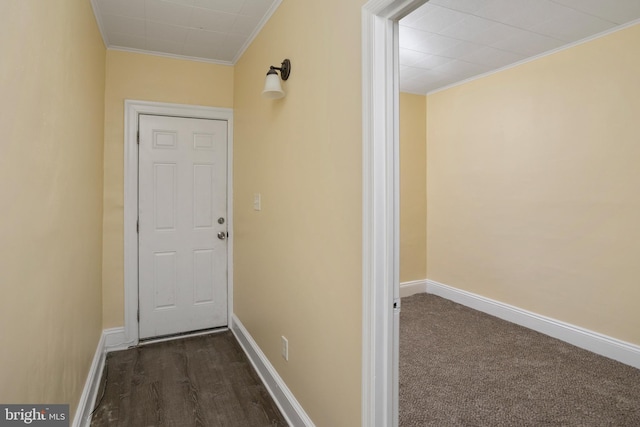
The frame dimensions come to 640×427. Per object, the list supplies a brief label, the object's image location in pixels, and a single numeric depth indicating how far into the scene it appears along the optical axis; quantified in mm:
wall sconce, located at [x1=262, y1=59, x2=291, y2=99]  2033
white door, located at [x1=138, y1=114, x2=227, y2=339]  3129
